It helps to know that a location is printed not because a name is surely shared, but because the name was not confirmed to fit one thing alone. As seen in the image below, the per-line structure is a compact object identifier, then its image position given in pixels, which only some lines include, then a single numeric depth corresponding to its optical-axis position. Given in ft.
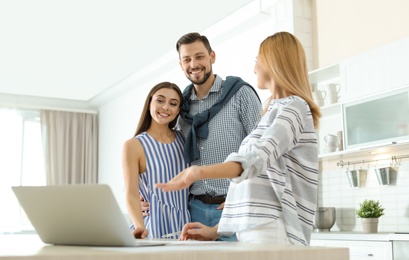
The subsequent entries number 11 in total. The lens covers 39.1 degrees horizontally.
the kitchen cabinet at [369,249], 11.74
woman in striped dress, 6.94
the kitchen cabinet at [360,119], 12.80
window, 27.55
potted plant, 13.30
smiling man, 7.11
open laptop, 3.53
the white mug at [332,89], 15.12
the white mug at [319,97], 15.31
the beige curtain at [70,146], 28.94
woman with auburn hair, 4.88
